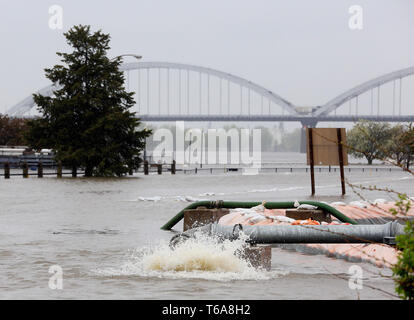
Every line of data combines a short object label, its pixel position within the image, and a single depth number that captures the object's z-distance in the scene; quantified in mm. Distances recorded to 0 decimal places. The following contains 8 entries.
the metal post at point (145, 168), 72125
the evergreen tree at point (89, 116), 61688
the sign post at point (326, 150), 33688
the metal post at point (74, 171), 61872
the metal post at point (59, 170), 60656
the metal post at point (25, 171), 59741
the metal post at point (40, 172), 60250
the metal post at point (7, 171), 56838
